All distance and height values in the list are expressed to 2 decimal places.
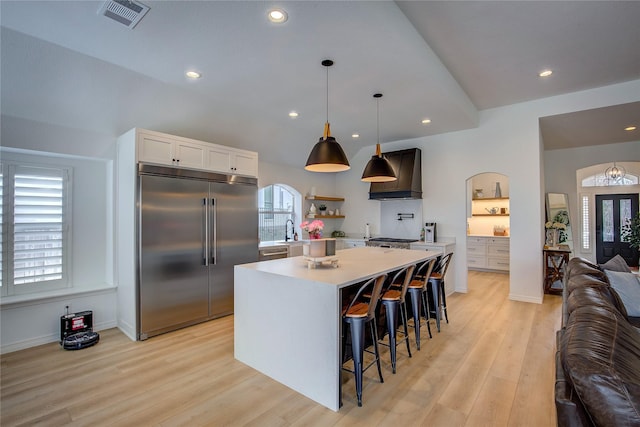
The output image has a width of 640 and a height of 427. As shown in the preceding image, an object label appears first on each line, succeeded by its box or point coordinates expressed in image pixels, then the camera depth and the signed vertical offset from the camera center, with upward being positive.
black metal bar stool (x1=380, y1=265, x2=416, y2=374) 2.79 -0.81
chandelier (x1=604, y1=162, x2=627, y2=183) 7.05 +1.06
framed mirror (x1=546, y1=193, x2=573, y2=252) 6.77 +0.11
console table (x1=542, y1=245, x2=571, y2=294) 5.26 -0.92
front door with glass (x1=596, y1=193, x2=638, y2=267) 7.92 -0.20
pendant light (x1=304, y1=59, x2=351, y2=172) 2.97 +0.64
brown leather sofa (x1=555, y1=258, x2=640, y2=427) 0.99 -0.57
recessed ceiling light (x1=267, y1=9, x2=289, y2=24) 2.34 +1.60
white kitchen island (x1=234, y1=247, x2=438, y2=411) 2.28 -0.84
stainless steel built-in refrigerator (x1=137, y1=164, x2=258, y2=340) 3.54 -0.28
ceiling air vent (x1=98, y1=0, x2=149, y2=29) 2.22 +1.59
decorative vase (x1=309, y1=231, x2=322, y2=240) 3.16 -0.16
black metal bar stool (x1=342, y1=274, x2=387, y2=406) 2.34 -0.81
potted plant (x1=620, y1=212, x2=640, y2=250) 4.81 -0.27
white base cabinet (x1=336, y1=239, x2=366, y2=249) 6.48 -0.53
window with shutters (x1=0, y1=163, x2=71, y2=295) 3.31 -0.07
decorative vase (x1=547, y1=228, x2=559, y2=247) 5.83 -0.37
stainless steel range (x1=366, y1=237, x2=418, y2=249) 5.62 -0.46
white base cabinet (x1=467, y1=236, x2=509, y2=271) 7.26 -0.87
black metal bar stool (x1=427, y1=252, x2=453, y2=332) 3.78 -0.90
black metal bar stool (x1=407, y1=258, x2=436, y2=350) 3.28 -0.79
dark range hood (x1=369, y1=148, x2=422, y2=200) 5.84 +0.79
